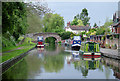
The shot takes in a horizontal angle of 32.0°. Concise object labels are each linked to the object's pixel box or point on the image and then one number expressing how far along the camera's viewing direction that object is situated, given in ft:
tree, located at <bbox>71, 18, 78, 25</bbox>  475.39
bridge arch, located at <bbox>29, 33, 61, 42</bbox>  328.08
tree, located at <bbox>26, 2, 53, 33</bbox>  98.49
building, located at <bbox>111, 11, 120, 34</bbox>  139.44
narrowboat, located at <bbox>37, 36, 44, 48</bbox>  202.69
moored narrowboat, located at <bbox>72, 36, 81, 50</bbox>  174.85
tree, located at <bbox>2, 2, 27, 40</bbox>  66.18
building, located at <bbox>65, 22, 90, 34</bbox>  412.98
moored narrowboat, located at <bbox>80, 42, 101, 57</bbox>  94.43
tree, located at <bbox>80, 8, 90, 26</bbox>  456.04
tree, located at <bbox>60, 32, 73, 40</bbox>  339.36
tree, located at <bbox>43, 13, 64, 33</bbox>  352.61
